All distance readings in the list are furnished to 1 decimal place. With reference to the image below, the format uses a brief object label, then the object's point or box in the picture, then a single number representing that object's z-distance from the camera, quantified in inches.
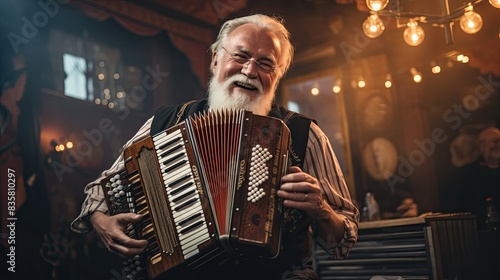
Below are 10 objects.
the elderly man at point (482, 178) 170.7
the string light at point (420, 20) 147.6
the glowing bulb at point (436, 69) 190.2
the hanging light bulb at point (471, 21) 153.6
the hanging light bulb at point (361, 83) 209.5
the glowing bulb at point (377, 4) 147.3
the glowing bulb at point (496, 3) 131.0
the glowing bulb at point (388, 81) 203.6
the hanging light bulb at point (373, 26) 164.1
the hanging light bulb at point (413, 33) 163.3
